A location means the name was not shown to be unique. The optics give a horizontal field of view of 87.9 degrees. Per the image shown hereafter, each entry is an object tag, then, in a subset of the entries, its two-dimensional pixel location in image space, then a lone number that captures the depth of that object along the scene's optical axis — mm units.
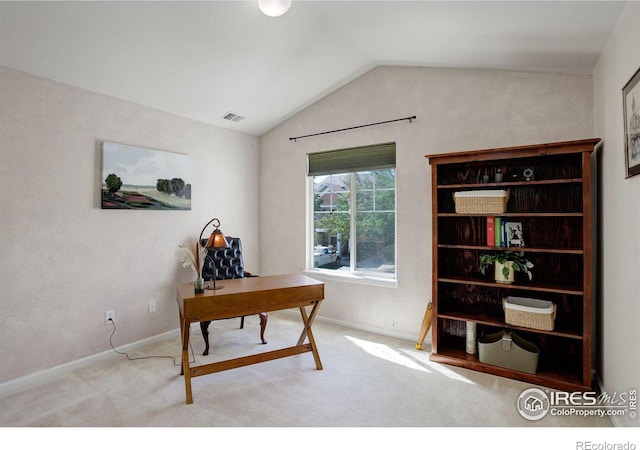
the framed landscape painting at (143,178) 2918
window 3568
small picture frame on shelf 2680
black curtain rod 3287
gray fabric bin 2479
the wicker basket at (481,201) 2609
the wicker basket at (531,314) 2414
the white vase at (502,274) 2602
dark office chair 3510
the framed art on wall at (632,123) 1609
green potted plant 2600
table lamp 2453
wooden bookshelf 2340
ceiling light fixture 2158
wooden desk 2303
